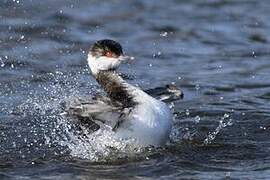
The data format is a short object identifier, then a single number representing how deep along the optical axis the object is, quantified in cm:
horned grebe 1819
